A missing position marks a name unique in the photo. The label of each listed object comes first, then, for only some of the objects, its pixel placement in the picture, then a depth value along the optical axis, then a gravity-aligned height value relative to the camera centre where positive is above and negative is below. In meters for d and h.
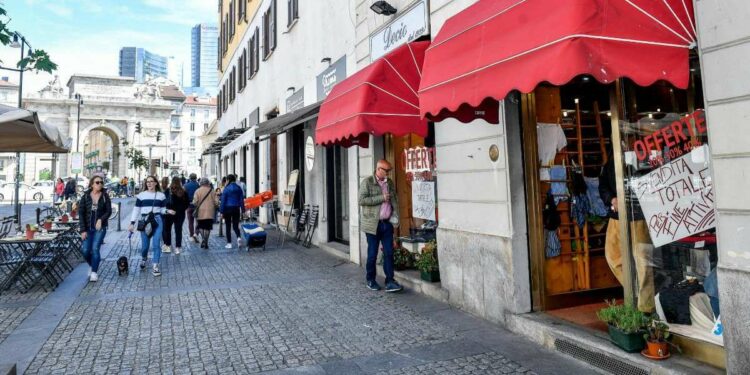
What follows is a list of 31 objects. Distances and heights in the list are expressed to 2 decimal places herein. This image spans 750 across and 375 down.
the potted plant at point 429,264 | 6.36 -0.76
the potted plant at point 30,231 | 7.23 -0.14
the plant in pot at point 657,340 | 3.46 -1.06
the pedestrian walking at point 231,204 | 11.45 +0.32
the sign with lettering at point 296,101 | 12.38 +3.28
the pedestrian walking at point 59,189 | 26.70 +1.99
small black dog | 8.14 -0.83
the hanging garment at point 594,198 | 5.44 +0.09
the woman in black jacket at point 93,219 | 7.30 +0.03
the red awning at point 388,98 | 5.99 +1.55
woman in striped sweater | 8.35 +0.16
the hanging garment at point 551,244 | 5.12 -0.42
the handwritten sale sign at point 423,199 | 7.04 +0.18
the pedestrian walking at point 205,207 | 11.48 +0.26
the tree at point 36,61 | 5.45 +1.97
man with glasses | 6.54 -0.08
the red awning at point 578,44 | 2.98 +1.16
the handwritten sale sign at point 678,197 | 3.46 +0.05
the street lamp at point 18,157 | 13.68 +1.97
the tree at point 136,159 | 59.84 +8.31
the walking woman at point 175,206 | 10.12 +0.28
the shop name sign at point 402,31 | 6.56 +2.88
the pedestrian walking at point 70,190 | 23.34 +1.65
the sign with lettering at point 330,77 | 9.55 +3.09
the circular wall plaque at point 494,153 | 5.05 +0.63
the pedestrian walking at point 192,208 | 13.25 +0.29
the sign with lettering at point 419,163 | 7.04 +0.79
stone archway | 70.00 +13.09
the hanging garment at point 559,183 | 5.24 +0.28
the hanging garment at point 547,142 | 5.16 +0.75
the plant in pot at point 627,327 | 3.58 -0.99
